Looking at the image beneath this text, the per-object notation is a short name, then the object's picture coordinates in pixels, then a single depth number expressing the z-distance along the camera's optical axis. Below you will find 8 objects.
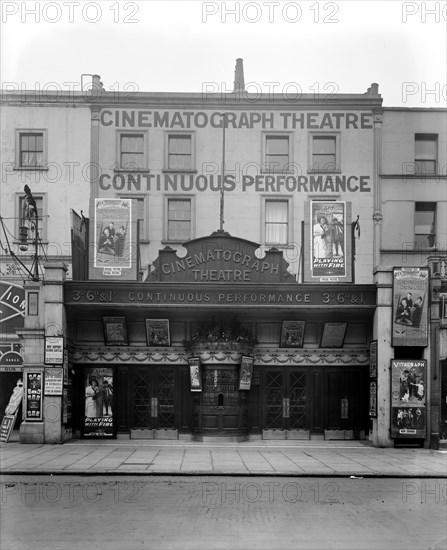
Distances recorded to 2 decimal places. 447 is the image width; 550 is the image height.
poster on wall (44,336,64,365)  22.58
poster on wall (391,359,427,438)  22.58
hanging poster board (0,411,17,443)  23.03
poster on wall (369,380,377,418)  23.02
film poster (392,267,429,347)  23.02
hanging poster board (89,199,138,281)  24.33
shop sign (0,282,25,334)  27.61
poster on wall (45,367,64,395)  22.48
